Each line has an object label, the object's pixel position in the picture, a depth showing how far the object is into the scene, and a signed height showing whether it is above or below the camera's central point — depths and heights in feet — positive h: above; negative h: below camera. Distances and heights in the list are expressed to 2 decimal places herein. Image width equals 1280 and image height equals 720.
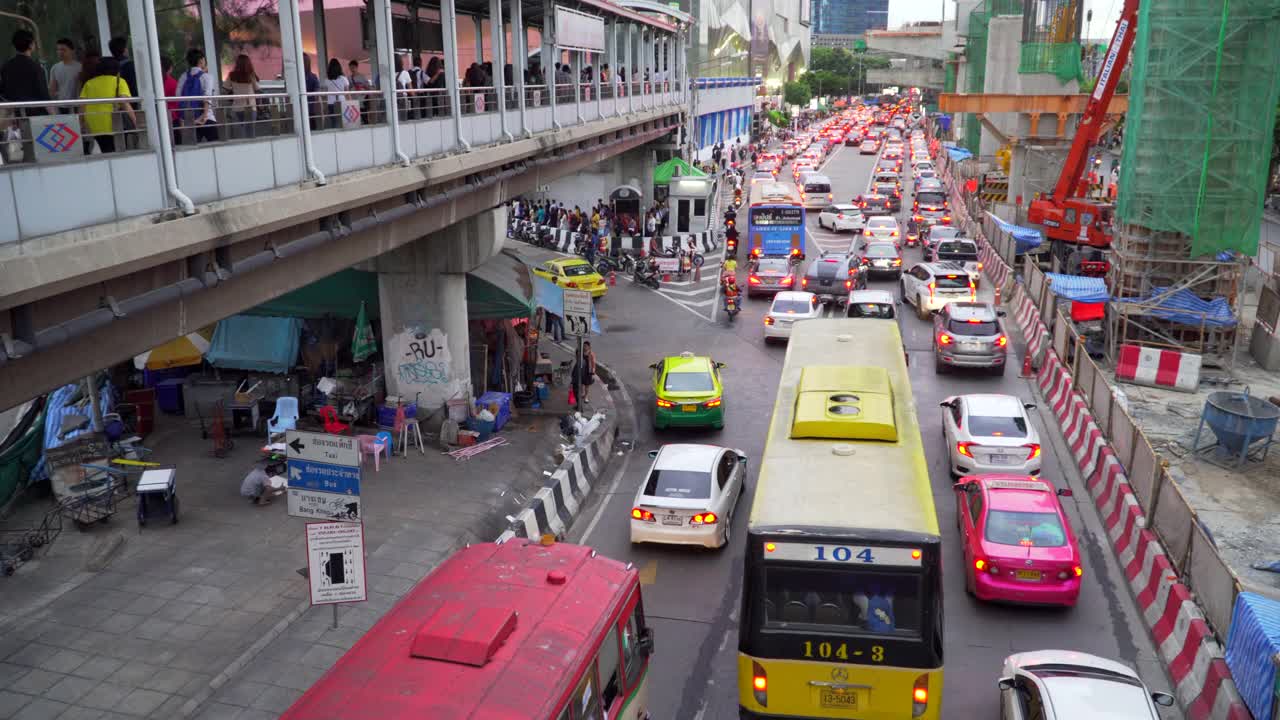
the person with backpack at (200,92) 33.63 +0.50
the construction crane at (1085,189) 119.44 -11.66
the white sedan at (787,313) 87.10 -17.69
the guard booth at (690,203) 140.56 -13.63
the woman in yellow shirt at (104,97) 27.99 +0.30
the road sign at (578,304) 65.36 -12.46
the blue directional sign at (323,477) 34.91 -12.34
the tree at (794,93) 492.54 +3.08
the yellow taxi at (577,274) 101.90 -16.81
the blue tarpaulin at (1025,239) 120.57 -16.19
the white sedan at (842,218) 156.15 -17.73
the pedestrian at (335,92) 40.86 +0.47
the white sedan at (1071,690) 27.61 -16.12
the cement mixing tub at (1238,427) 57.31 -18.20
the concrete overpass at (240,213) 25.18 -3.35
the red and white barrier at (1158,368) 73.82 -19.32
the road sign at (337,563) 32.73 -14.27
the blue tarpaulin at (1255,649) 29.04 -15.86
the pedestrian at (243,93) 35.78 +0.49
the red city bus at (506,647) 22.04 -12.45
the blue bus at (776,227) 127.65 -15.33
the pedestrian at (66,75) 30.07 +0.96
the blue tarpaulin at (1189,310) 79.56 -16.43
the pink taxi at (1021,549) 39.81 -17.25
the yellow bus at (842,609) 29.19 -14.23
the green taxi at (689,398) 64.23 -18.03
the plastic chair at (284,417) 58.90 -17.58
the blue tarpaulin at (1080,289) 86.48 -15.95
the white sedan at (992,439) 52.90 -17.26
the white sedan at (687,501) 46.09 -17.62
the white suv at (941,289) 97.14 -17.65
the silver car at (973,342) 76.74 -17.75
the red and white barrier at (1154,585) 32.48 -18.54
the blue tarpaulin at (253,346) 65.26 -14.80
